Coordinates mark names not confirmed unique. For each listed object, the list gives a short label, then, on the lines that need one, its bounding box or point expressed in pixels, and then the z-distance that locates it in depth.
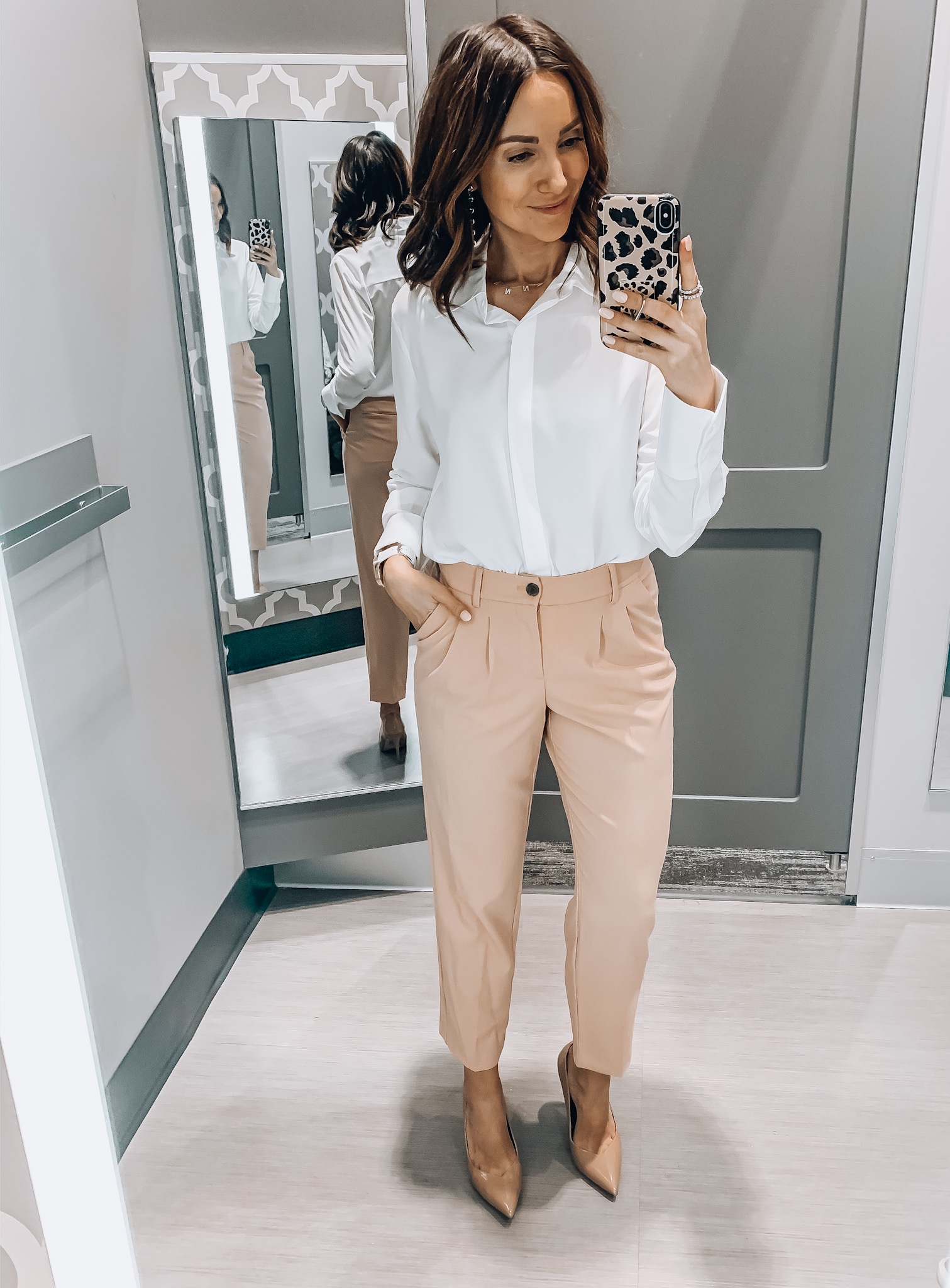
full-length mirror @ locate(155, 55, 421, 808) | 1.37
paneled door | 1.41
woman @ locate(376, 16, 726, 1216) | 0.91
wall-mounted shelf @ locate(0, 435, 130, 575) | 0.99
